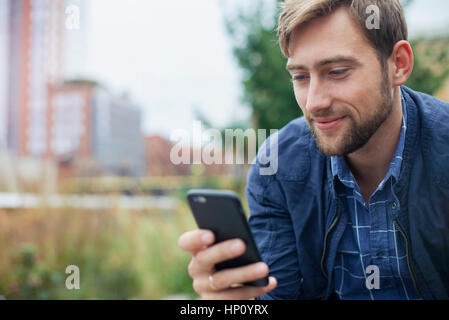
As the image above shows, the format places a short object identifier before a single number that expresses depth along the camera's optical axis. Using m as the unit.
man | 0.82
